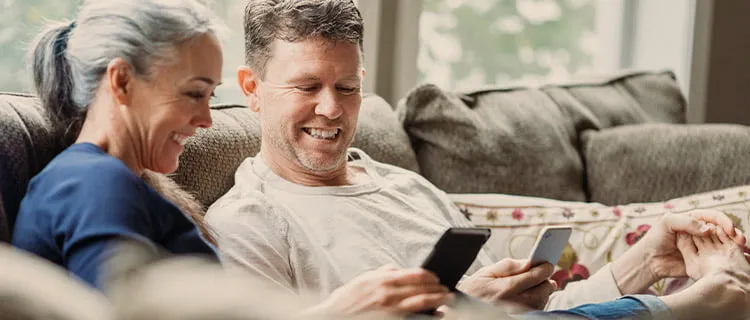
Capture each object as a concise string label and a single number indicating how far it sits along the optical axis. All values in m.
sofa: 2.52
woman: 1.75
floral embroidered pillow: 2.53
